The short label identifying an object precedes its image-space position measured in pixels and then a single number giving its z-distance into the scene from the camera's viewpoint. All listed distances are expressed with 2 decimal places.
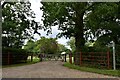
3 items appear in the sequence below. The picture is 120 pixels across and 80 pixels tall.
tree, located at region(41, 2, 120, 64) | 7.93
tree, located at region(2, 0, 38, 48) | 9.57
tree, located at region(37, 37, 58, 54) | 21.90
